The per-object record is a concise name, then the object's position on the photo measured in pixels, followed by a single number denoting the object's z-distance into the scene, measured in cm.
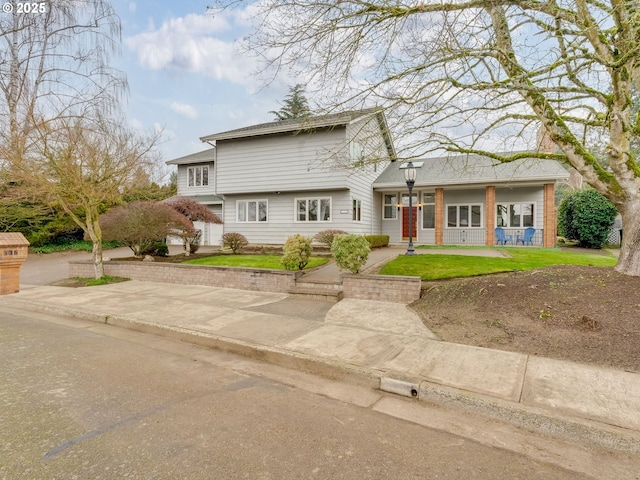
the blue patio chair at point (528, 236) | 1620
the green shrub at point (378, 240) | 1556
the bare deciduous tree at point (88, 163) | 941
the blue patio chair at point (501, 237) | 1691
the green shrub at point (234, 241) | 1508
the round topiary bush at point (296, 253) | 890
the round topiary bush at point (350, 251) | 805
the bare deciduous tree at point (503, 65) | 523
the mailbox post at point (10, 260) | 914
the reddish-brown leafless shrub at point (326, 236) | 1398
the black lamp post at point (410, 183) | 1212
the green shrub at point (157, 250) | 1410
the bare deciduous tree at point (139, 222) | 1190
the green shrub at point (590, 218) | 1597
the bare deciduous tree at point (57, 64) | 980
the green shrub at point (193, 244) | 1519
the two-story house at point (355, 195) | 1566
